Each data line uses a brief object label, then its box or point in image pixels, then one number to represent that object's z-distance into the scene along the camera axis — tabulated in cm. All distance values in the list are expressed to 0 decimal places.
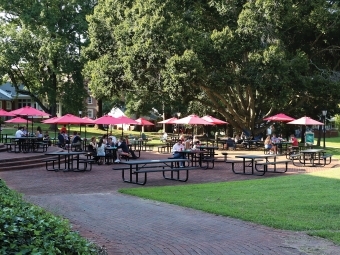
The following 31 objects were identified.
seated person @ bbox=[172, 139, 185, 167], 2177
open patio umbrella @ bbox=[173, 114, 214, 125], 2998
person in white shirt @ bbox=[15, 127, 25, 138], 2732
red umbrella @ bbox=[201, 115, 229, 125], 3435
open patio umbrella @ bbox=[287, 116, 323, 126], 3128
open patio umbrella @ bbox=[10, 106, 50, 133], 2874
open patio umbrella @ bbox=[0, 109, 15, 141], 3379
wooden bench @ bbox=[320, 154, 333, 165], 2295
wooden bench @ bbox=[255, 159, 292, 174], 1922
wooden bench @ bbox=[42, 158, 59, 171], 2069
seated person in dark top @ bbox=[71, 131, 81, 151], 2877
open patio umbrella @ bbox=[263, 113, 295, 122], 3463
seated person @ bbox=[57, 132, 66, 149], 3038
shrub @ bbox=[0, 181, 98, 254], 409
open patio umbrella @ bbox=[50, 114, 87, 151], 2684
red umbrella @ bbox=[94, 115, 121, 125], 2722
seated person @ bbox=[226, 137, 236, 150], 3447
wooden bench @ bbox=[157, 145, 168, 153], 3386
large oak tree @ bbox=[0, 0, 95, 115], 4769
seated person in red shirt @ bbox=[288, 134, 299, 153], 2883
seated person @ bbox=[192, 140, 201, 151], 2568
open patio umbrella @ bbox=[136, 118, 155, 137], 3604
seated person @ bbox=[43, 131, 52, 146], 2939
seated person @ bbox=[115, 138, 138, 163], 2472
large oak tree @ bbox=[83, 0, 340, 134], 2956
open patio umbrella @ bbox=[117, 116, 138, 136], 2817
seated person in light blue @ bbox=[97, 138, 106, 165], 2312
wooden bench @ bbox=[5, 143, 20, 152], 2586
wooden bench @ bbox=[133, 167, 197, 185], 1666
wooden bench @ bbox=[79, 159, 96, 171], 2035
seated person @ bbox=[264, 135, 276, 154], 2953
